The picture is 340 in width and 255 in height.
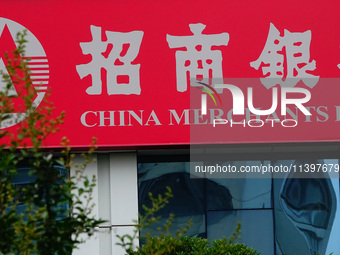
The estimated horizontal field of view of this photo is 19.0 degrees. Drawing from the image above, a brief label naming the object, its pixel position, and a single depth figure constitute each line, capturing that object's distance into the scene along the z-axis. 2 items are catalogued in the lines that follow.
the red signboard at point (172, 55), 19.30
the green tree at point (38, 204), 6.15
